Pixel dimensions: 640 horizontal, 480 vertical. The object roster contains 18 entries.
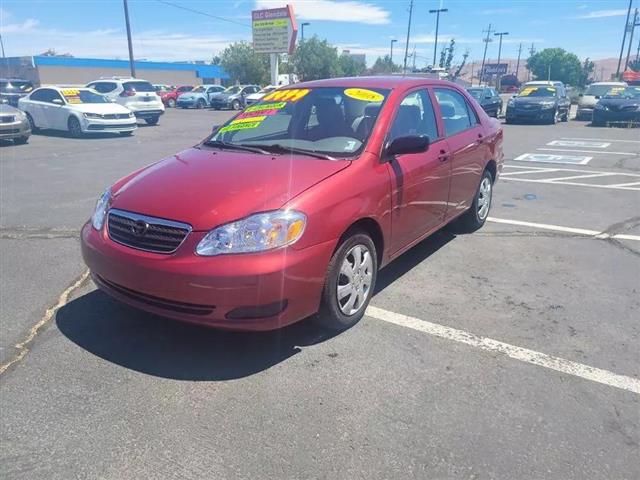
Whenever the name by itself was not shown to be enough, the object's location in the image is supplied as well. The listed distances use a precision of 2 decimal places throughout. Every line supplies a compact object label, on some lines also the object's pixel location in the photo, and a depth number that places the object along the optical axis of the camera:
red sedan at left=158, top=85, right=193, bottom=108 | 42.03
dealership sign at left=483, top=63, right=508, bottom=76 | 70.22
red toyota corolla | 2.97
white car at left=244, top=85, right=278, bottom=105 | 32.34
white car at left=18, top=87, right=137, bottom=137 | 16.19
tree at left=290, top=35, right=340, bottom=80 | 69.12
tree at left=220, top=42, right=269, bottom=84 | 61.62
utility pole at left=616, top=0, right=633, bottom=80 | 49.48
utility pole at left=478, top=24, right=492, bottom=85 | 83.04
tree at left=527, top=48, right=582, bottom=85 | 97.38
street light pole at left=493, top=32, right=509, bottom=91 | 67.91
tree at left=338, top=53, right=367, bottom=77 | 72.88
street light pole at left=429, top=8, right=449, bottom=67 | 46.44
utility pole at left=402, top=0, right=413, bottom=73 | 50.80
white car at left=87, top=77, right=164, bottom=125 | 20.61
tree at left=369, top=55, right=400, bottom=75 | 94.93
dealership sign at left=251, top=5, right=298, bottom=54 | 36.97
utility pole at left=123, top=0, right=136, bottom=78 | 31.36
